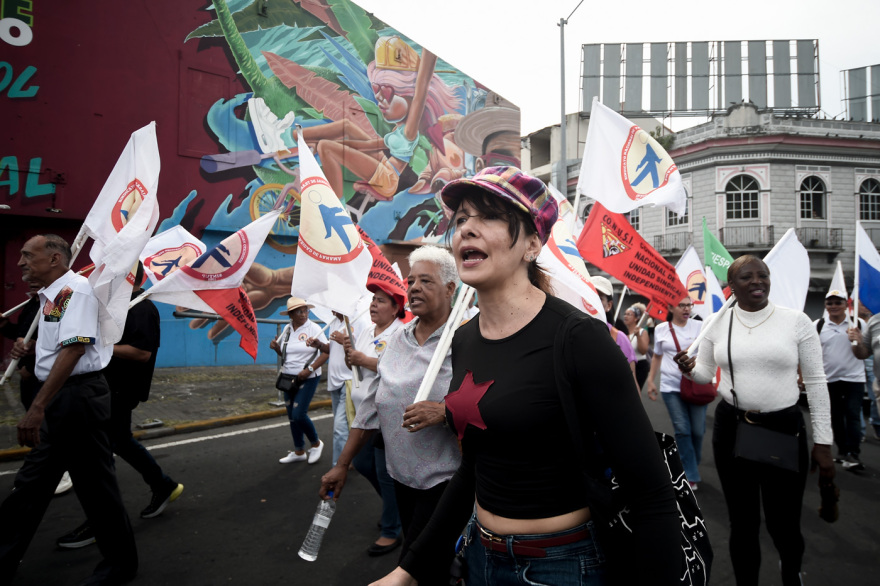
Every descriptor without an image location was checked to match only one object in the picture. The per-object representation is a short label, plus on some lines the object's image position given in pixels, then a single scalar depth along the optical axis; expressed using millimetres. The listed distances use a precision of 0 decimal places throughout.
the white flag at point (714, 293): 7269
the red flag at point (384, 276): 4414
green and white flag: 6675
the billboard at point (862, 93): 32125
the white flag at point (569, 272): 3916
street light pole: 13750
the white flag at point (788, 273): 4340
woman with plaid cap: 1360
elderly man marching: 3301
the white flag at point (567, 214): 5016
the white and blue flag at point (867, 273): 6301
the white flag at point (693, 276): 7586
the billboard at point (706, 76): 33938
